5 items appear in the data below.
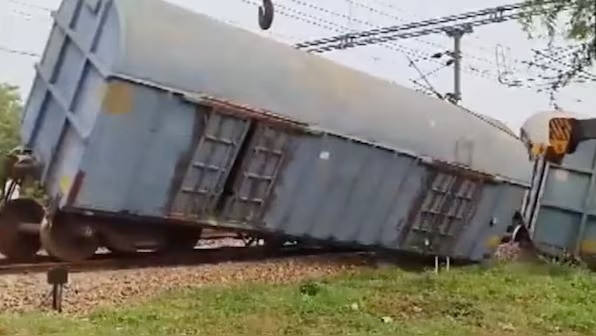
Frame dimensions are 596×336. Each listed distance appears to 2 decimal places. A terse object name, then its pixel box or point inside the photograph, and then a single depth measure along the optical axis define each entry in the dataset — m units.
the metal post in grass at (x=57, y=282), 8.45
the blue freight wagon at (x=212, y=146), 9.77
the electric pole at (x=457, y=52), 25.12
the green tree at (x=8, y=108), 24.67
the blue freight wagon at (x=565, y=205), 14.06
